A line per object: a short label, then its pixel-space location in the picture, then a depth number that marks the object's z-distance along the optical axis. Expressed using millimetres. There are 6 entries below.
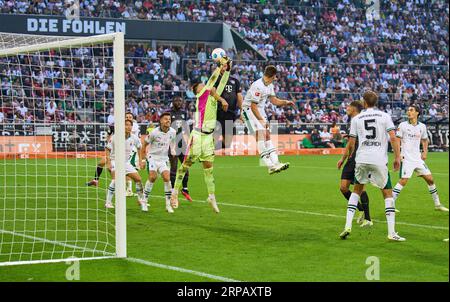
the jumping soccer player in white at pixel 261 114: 14062
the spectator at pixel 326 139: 39594
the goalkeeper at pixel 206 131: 13750
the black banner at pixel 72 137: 25531
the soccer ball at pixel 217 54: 13594
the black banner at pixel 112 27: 40094
